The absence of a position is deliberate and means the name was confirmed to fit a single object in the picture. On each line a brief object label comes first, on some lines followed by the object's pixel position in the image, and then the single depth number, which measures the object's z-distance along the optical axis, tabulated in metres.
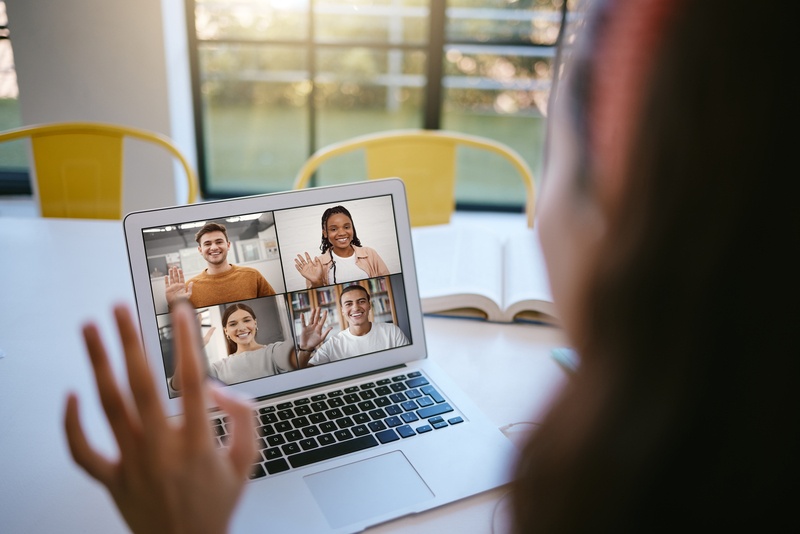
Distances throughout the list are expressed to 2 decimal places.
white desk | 0.61
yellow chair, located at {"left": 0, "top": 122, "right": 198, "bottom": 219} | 1.53
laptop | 0.63
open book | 1.02
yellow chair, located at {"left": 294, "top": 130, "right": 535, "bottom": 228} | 1.64
